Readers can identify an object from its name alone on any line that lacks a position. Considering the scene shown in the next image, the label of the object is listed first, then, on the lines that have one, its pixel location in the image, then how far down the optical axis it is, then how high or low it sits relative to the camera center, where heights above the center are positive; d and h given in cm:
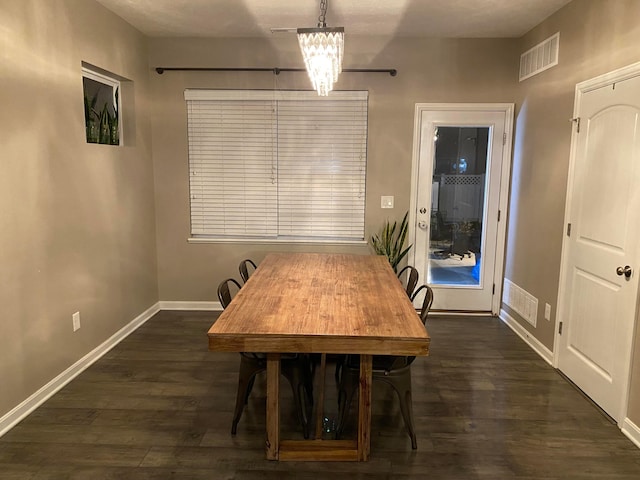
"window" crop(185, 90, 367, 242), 434 +21
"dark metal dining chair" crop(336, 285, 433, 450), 230 -100
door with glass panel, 430 -13
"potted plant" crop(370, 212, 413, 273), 430 -53
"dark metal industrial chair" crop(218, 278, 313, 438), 239 -102
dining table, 190 -62
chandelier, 231 +71
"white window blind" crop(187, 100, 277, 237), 438 +17
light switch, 443 -14
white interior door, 255 -34
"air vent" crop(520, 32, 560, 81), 346 +110
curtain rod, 421 +109
